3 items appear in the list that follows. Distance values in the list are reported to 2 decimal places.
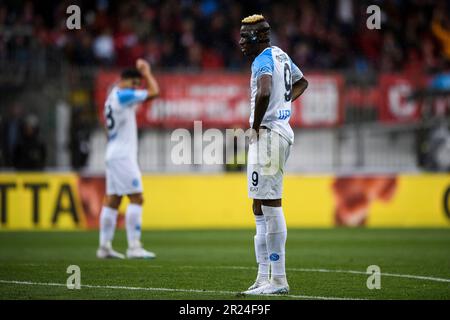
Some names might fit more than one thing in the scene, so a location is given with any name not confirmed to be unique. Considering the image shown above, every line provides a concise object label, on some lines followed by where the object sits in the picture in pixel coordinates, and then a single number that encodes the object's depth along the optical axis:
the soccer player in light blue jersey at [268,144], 9.93
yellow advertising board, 21.23
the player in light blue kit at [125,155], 14.51
